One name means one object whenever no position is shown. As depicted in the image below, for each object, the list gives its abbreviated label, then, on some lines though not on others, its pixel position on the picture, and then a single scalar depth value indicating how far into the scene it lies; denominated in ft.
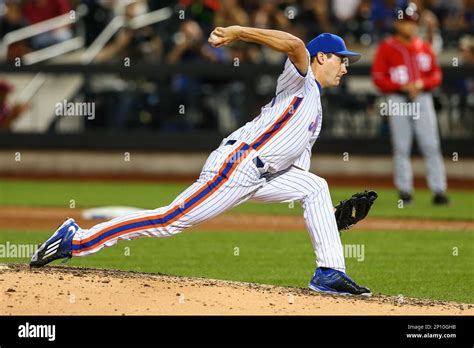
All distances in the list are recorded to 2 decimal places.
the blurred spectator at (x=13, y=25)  69.82
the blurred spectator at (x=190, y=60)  63.72
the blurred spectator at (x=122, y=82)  64.44
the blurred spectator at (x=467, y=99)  61.16
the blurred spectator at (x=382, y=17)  67.00
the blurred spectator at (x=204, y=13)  68.59
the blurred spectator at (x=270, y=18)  67.41
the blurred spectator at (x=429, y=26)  60.64
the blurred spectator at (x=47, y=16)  71.10
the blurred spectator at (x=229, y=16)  67.21
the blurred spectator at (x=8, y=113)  66.49
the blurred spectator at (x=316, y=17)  67.15
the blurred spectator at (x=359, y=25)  68.23
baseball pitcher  25.07
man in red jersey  49.60
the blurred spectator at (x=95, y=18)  72.54
